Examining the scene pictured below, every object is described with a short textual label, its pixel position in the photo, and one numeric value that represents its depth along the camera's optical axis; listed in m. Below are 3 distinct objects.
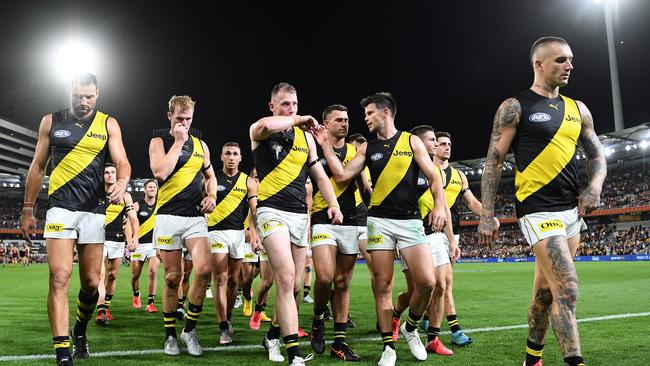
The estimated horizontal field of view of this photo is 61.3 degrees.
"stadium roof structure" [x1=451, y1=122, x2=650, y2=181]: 43.19
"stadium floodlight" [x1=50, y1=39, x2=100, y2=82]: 47.41
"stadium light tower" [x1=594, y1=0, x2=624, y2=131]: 42.12
